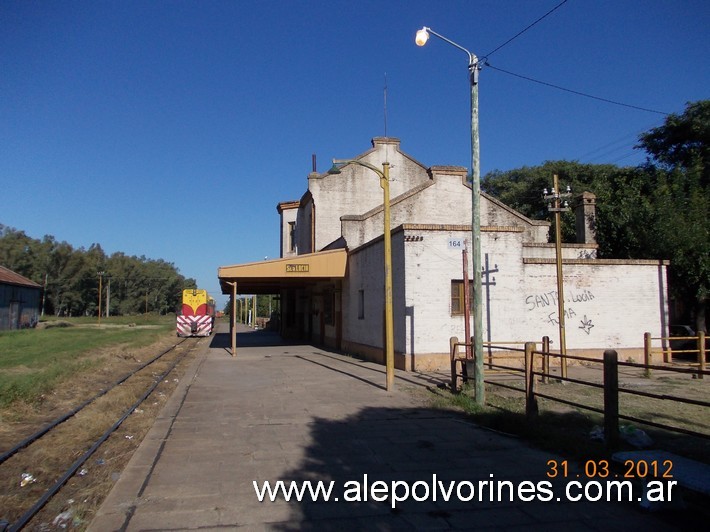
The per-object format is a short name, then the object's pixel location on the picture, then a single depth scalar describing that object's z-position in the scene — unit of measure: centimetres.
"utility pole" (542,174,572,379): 1379
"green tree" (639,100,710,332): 2078
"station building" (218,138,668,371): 1609
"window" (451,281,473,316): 1639
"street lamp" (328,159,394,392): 1234
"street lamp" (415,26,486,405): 1018
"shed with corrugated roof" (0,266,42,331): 4231
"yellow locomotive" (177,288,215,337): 3912
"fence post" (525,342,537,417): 878
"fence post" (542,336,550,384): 1130
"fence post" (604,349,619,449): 676
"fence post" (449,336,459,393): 1176
